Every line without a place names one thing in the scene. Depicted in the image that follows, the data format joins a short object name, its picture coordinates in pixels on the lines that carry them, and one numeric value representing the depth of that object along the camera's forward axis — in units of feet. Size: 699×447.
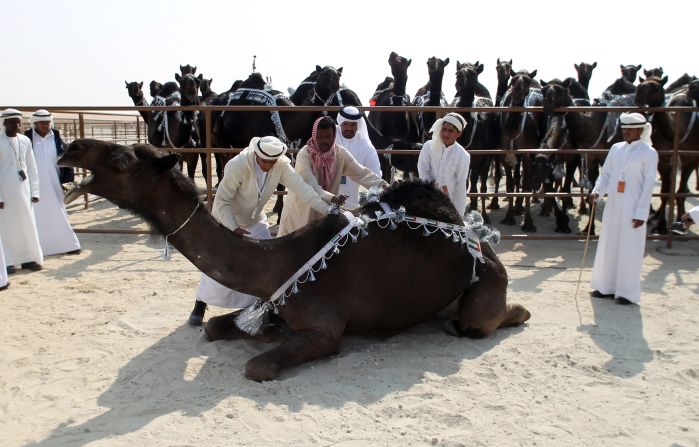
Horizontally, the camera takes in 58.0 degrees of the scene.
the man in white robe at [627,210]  19.01
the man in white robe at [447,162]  18.79
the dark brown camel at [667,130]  28.04
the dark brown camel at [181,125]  34.47
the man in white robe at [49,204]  25.85
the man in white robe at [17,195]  22.91
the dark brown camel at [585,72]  39.24
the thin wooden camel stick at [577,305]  17.82
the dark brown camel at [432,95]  33.83
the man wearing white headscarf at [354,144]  20.81
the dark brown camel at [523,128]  31.19
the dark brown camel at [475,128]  32.40
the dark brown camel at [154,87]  49.67
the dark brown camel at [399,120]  34.04
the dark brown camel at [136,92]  43.37
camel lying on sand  12.21
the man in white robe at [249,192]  15.01
